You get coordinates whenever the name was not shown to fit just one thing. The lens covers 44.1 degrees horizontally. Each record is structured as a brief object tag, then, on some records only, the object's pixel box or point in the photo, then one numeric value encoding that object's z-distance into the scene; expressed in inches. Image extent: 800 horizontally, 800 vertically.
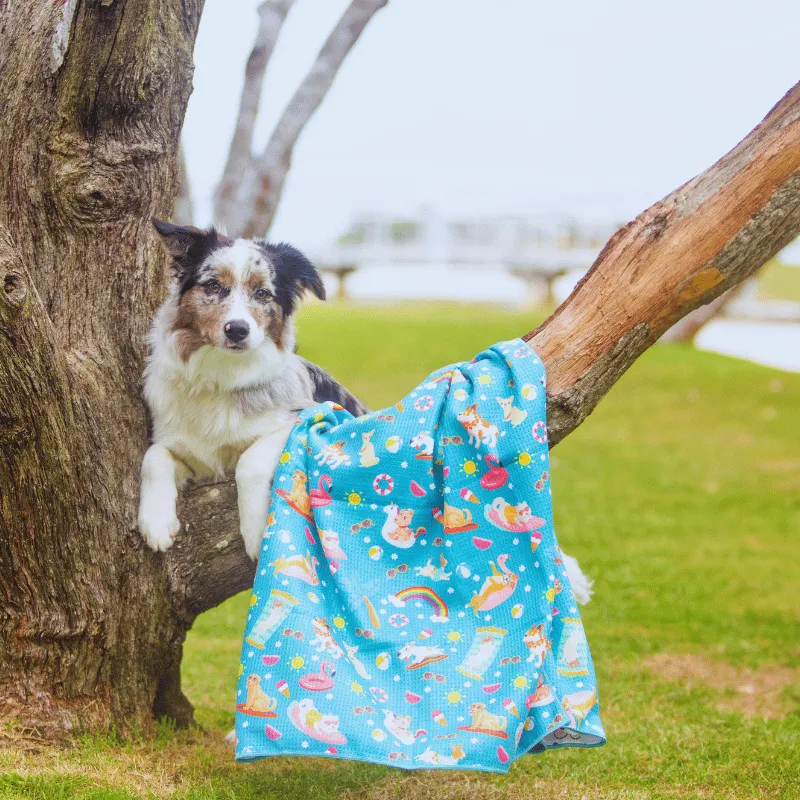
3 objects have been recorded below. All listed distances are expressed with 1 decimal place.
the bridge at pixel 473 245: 904.9
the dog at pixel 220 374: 144.5
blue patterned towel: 126.2
